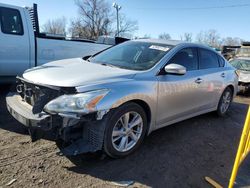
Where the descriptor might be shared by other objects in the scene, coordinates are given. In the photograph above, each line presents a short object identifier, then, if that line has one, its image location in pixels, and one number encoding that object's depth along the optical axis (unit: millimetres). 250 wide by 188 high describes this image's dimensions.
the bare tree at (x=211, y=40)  46846
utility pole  26531
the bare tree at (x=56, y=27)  38596
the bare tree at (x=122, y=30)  37179
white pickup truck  4184
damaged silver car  2120
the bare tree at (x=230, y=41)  48775
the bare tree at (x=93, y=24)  35446
